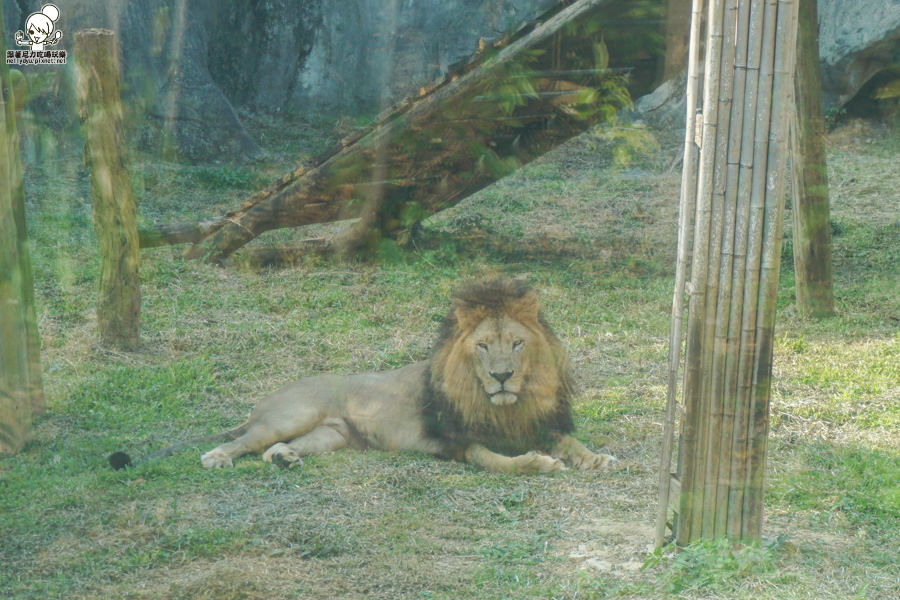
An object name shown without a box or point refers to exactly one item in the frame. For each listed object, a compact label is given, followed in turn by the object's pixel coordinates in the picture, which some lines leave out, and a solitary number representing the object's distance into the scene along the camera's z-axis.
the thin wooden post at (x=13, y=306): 8.59
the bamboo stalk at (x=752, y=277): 5.92
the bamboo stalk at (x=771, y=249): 5.92
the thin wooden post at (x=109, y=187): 10.65
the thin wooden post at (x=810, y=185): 12.18
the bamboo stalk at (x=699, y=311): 5.92
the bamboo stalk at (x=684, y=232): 6.08
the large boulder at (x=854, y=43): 20.17
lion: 8.37
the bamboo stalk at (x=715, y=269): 5.91
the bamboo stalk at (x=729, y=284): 5.91
